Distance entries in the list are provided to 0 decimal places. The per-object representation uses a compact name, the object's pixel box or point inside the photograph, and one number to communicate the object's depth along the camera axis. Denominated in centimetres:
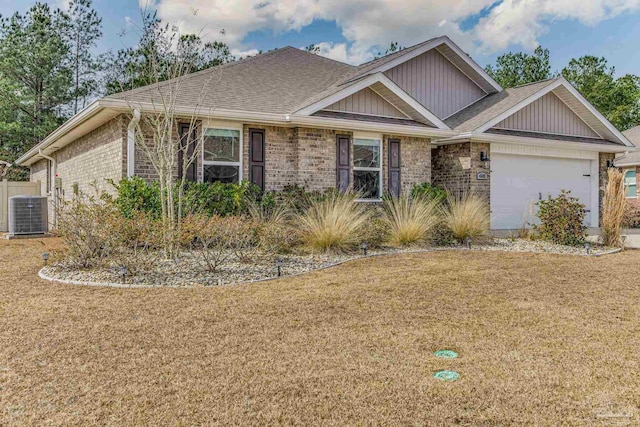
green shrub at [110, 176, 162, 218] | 905
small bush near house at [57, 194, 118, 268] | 686
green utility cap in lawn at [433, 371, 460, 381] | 315
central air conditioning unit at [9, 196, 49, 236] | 1267
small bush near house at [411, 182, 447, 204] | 1216
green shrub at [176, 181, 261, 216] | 959
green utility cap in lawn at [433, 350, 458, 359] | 358
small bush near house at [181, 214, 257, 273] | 708
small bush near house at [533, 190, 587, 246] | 1049
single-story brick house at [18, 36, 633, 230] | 1066
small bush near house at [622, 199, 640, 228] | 1611
